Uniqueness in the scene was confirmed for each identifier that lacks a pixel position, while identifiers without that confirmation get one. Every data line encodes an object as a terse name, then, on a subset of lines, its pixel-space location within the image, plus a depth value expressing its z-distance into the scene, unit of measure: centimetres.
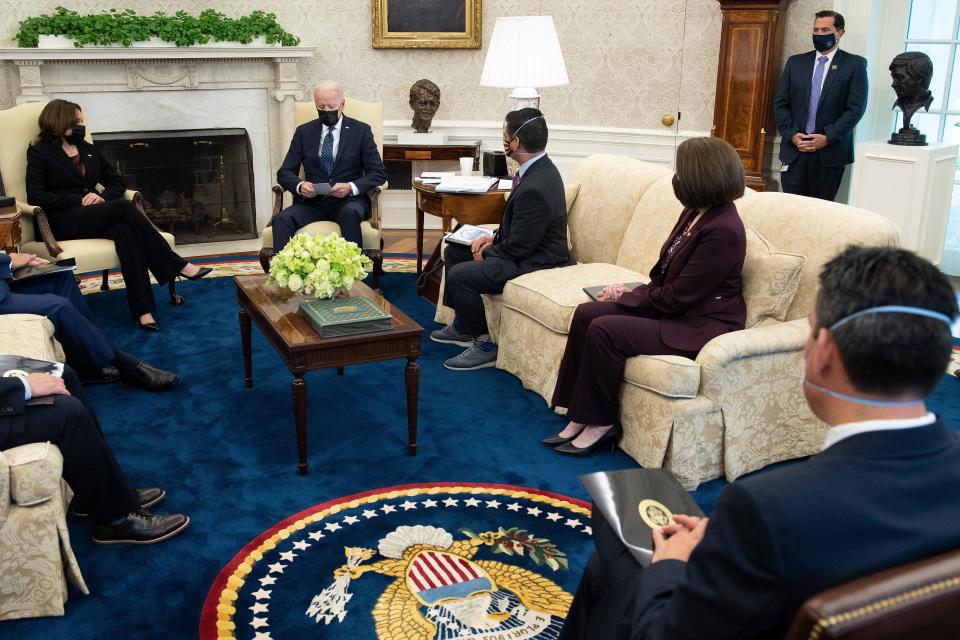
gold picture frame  720
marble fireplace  640
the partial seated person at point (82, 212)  498
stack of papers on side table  518
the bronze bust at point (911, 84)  523
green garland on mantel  621
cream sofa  326
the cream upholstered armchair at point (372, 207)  542
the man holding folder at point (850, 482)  129
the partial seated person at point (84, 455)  261
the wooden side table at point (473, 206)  517
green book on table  332
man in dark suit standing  552
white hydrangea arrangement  360
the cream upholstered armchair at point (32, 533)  250
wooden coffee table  328
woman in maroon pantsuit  327
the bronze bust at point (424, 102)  723
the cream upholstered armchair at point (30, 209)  484
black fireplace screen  686
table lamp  530
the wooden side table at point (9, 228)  447
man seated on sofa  428
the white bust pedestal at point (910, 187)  539
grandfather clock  588
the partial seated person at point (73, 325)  378
